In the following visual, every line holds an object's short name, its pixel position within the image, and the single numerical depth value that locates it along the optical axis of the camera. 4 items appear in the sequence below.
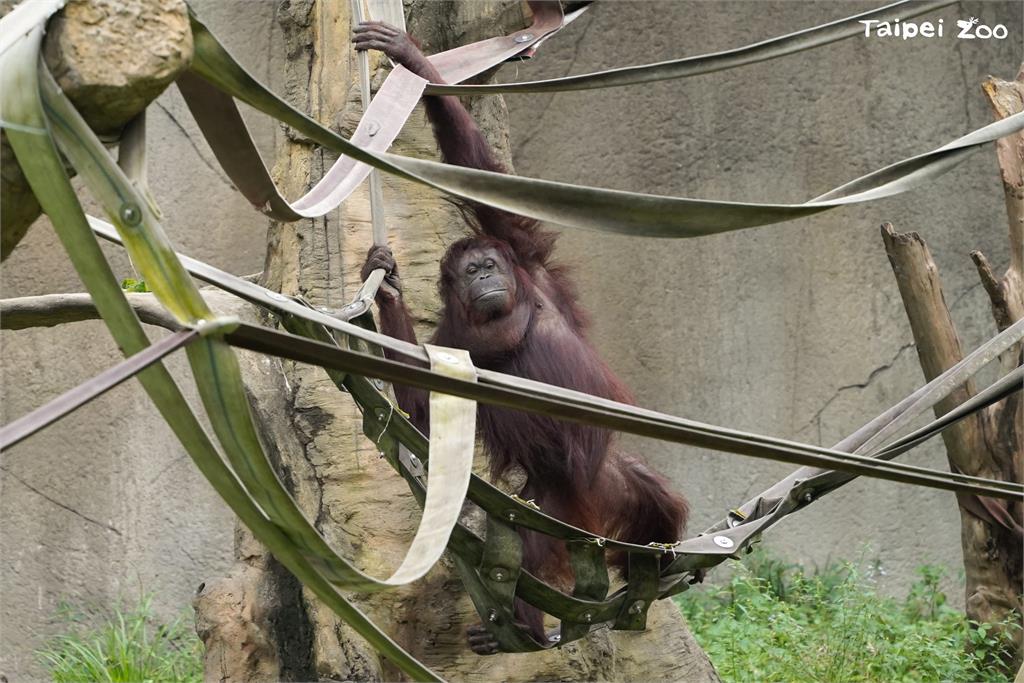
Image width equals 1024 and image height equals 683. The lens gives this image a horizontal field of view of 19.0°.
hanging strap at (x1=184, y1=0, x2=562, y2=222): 7.78
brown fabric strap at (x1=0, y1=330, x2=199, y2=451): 6.62
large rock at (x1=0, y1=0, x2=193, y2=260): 7.54
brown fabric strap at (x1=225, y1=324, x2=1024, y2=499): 7.37
